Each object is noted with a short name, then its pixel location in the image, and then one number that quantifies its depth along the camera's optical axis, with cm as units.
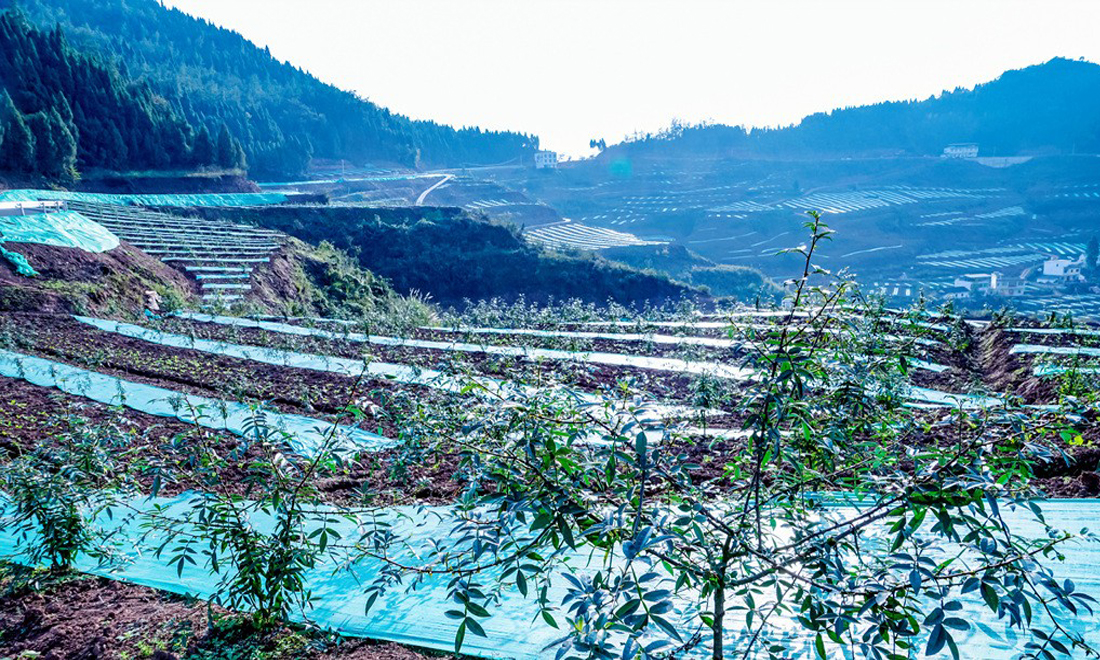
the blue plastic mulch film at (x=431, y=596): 220
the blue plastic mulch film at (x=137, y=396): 507
